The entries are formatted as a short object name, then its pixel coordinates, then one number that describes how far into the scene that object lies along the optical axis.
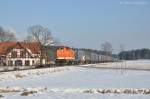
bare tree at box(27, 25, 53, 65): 118.06
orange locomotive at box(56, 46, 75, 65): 140.24
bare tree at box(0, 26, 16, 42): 128.74
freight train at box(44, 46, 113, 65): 139.38
